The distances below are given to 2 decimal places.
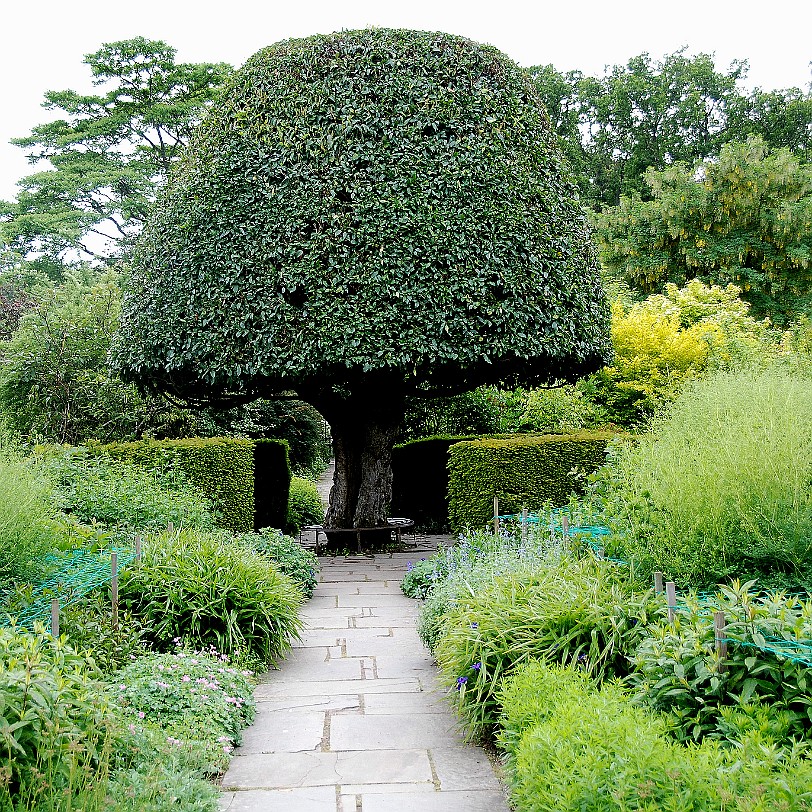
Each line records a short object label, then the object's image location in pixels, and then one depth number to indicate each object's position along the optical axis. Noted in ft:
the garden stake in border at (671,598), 11.19
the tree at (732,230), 65.51
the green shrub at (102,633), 14.55
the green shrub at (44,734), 8.45
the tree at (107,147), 70.03
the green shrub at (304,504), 48.80
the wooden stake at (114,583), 15.60
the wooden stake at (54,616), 12.05
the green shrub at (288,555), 24.40
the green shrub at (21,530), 14.74
